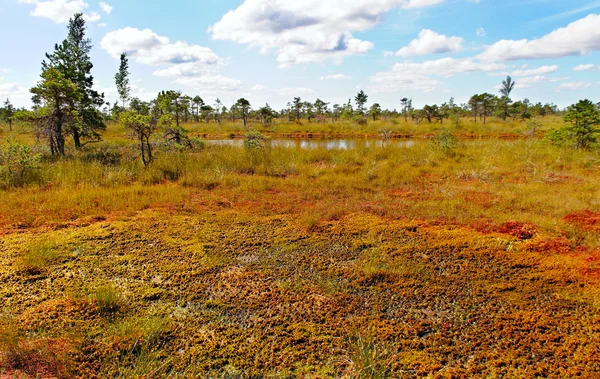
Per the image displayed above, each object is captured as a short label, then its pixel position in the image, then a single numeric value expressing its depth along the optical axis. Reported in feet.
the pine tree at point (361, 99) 142.20
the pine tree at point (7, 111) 94.02
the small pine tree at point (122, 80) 91.90
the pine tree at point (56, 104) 30.22
